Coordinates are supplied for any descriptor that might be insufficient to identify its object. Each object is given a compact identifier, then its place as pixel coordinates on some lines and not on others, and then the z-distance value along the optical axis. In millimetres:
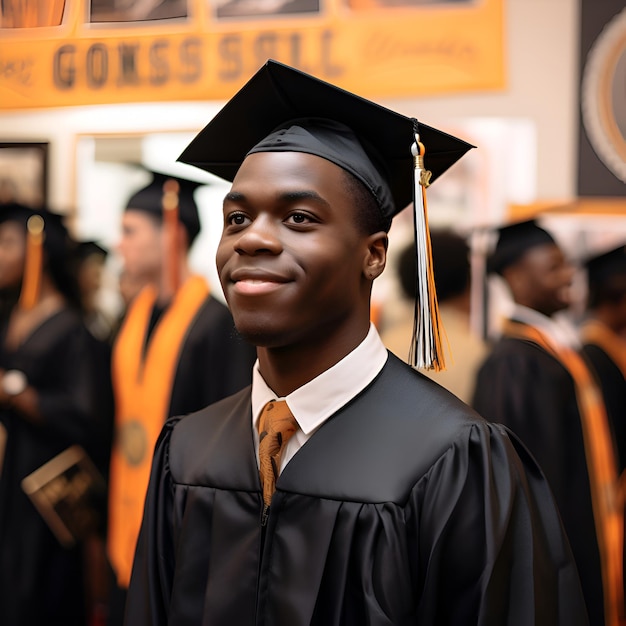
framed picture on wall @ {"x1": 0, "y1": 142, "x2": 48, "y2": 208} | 3264
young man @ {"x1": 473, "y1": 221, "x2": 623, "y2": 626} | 3029
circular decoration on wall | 3025
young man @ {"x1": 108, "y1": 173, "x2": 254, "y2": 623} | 3135
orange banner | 3000
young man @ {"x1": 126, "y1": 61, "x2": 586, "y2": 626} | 1277
